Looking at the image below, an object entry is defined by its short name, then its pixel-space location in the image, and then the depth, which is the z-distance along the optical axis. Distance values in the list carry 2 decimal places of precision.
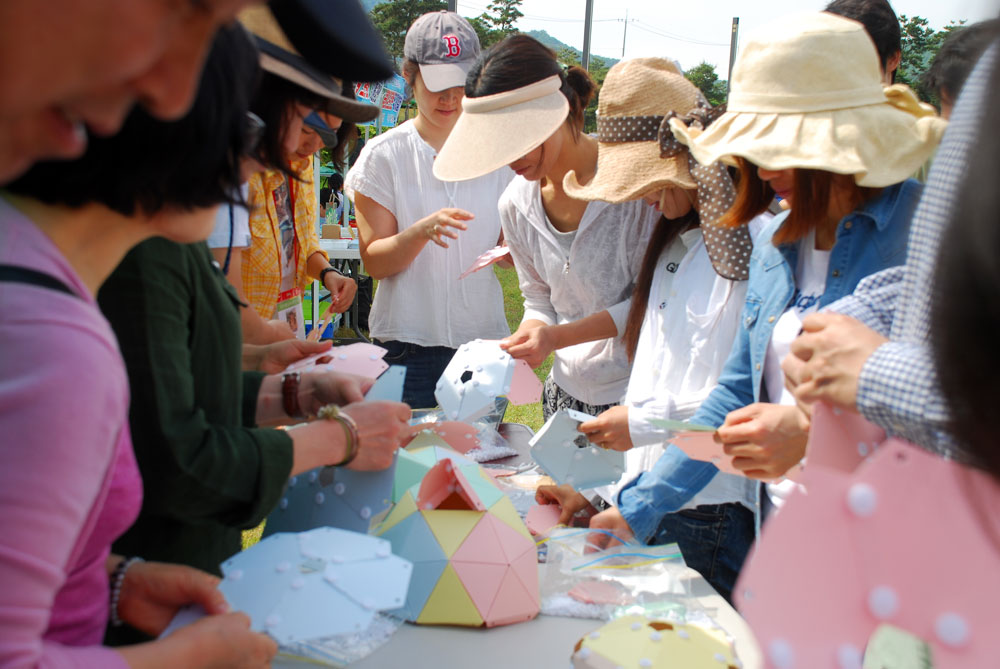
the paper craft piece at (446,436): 1.82
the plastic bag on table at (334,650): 1.17
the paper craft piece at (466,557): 1.28
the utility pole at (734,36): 21.42
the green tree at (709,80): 38.32
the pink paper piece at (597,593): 1.37
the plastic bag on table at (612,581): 1.35
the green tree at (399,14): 31.09
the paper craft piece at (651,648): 1.09
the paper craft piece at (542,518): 1.70
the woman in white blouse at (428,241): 2.80
